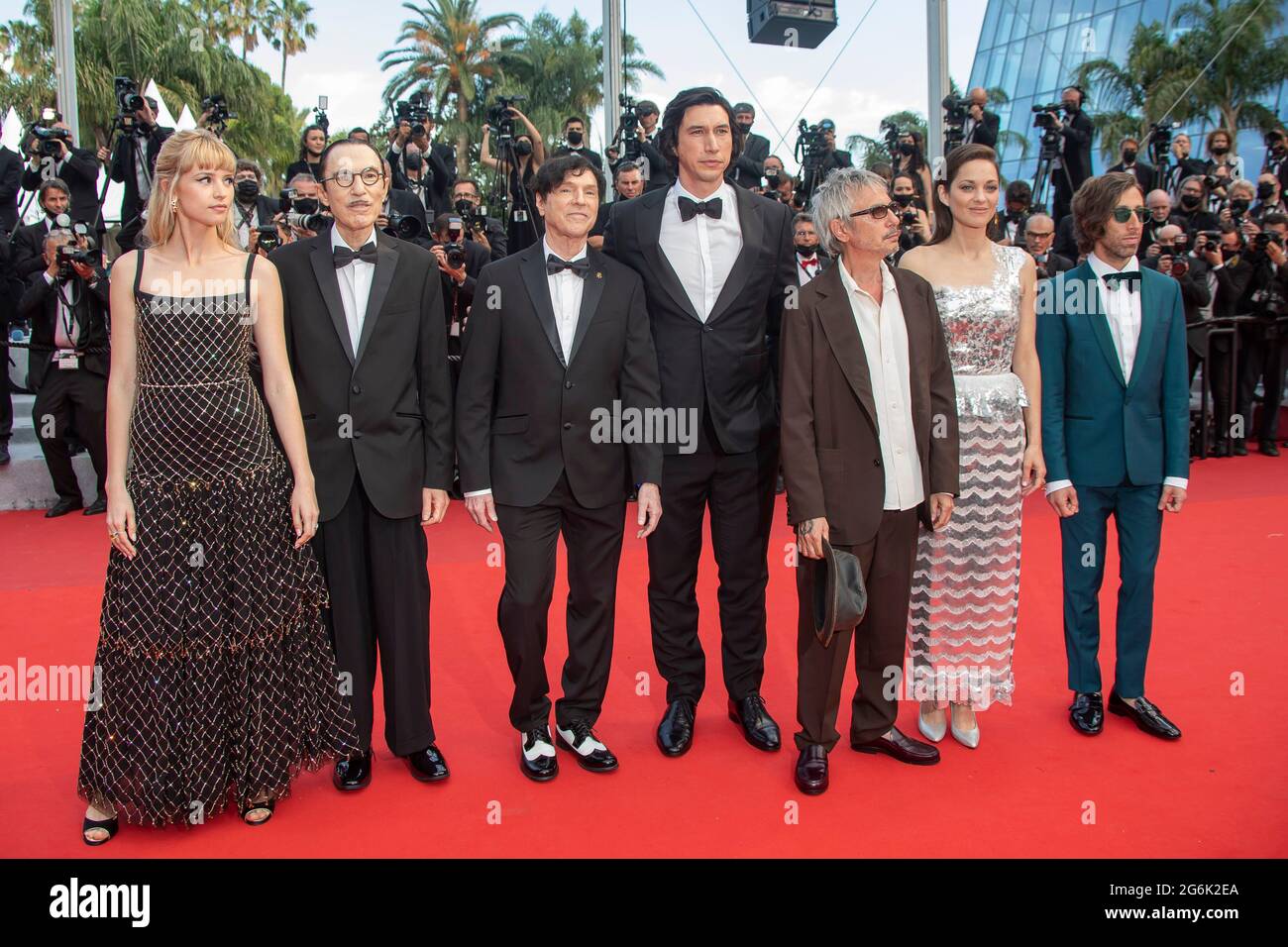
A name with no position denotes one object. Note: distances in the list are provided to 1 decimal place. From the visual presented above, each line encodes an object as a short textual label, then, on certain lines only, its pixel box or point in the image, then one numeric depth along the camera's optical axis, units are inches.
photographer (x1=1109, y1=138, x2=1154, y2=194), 376.8
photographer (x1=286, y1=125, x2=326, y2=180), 278.8
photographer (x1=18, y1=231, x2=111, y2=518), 246.8
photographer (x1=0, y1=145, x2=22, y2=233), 317.1
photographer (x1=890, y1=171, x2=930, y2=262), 262.7
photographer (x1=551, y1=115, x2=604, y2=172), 311.4
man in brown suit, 112.7
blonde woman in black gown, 101.0
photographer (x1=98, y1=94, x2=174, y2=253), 277.0
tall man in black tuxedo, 120.7
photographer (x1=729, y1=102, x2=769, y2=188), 317.7
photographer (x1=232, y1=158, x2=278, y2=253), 242.4
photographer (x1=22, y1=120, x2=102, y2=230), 296.5
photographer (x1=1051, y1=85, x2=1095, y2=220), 346.6
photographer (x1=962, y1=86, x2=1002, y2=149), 320.5
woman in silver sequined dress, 120.9
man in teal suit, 125.5
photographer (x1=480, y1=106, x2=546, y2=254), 287.6
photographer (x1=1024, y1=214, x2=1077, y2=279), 251.6
